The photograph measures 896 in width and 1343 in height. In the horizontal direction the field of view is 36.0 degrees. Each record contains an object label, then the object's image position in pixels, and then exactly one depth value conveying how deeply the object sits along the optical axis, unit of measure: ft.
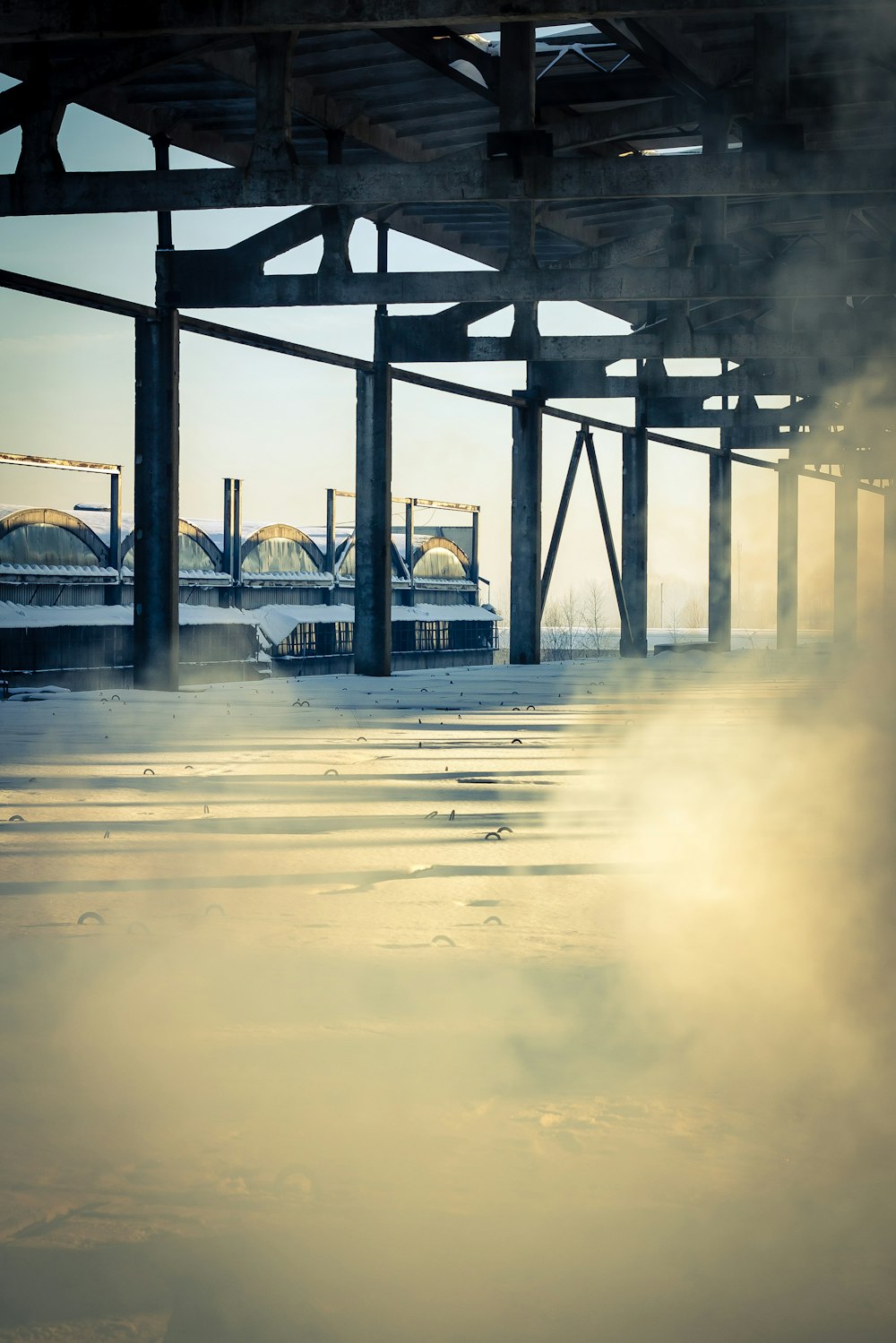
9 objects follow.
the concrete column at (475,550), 131.23
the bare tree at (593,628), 311.19
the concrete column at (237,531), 99.30
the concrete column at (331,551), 110.32
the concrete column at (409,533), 117.19
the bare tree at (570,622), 281.04
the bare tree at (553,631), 269.23
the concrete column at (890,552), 102.78
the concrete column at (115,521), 87.56
